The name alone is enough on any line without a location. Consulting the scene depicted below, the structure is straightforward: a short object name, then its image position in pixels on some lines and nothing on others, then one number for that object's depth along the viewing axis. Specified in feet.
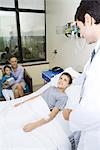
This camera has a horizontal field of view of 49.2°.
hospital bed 2.91
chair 5.93
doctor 1.84
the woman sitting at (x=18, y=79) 5.97
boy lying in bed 3.36
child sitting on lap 5.81
